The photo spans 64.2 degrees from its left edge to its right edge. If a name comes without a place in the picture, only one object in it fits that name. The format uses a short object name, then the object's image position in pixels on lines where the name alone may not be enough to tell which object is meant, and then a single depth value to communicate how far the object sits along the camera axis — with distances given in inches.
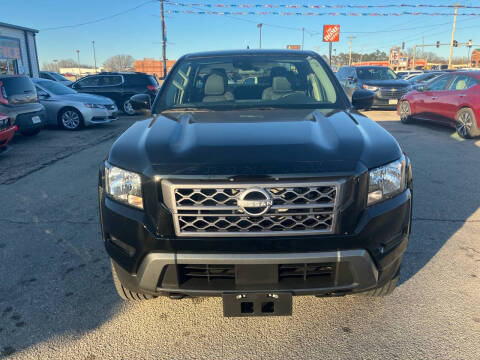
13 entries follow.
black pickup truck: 74.8
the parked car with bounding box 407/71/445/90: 647.8
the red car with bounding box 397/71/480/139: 335.3
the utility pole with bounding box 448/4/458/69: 1825.9
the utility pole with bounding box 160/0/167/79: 1263.9
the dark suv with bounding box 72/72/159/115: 586.2
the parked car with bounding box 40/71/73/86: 875.4
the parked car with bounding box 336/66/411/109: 526.3
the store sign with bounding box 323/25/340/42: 1302.9
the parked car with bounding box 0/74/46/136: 326.3
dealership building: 810.8
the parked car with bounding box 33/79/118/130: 422.9
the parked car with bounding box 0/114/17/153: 278.1
